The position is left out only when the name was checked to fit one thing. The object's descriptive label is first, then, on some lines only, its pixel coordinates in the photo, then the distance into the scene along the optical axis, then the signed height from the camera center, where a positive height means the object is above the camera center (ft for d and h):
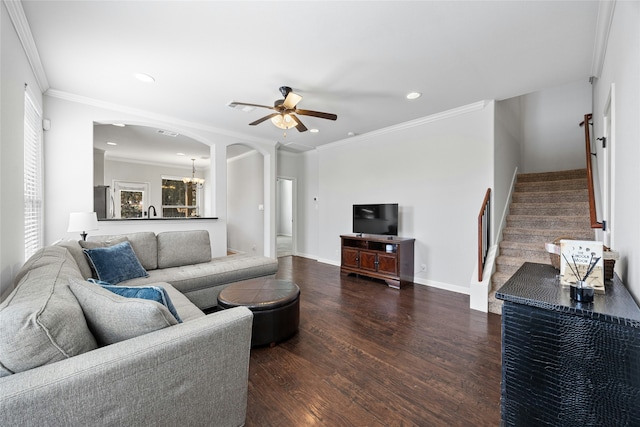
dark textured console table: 2.99 -1.77
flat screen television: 15.12 -0.42
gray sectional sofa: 2.96 -1.83
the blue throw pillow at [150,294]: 4.66 -1.44
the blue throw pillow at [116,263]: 8.58 -1.71
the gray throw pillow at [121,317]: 3.91 -1.55
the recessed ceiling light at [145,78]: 9.75 +4.89
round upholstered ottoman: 7.70 -2.79
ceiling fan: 9.82 +3.74
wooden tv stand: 13.89 -2.50
